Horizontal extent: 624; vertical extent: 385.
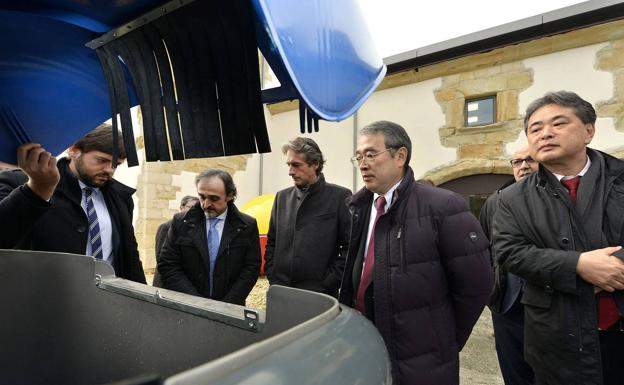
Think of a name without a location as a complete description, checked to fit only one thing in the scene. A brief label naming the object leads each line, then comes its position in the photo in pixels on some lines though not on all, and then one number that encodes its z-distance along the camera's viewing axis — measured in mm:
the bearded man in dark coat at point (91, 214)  1658
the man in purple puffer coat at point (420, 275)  1483
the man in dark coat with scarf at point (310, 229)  2361
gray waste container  530
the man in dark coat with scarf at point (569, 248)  1285
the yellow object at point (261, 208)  7312
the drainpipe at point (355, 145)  7562
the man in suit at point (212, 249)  2359
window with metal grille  6273
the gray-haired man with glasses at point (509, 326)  2062
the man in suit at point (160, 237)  2805
